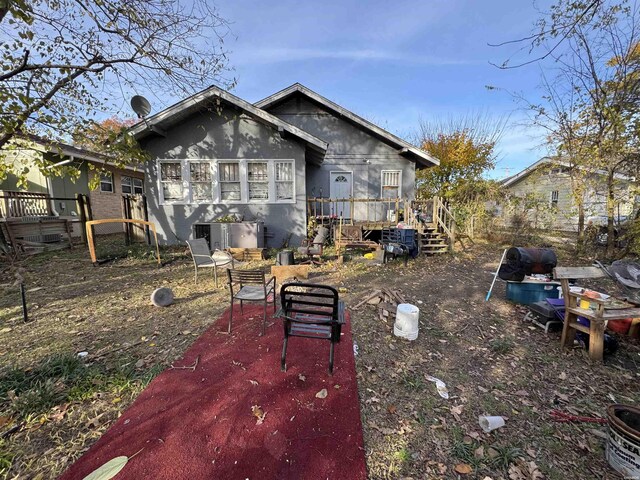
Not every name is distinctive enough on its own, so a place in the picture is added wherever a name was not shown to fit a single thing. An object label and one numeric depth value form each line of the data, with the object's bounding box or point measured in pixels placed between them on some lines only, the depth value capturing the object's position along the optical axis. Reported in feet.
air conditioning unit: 29.94
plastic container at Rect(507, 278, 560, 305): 16.53
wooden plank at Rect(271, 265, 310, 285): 20.77
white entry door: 41.19
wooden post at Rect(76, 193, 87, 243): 28.27
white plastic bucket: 12.39
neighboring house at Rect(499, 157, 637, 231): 26.78
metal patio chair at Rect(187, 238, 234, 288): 19.52
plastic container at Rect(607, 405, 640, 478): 6.05
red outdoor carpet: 6.30
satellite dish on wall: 25.38
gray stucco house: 31.83
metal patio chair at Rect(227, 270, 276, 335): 12.54
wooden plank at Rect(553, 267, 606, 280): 12.18
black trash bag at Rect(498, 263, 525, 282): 16.35
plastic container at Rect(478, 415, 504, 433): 7.67
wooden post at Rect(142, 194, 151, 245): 32.63
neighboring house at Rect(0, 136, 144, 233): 36.77
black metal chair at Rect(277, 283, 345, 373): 9.25
